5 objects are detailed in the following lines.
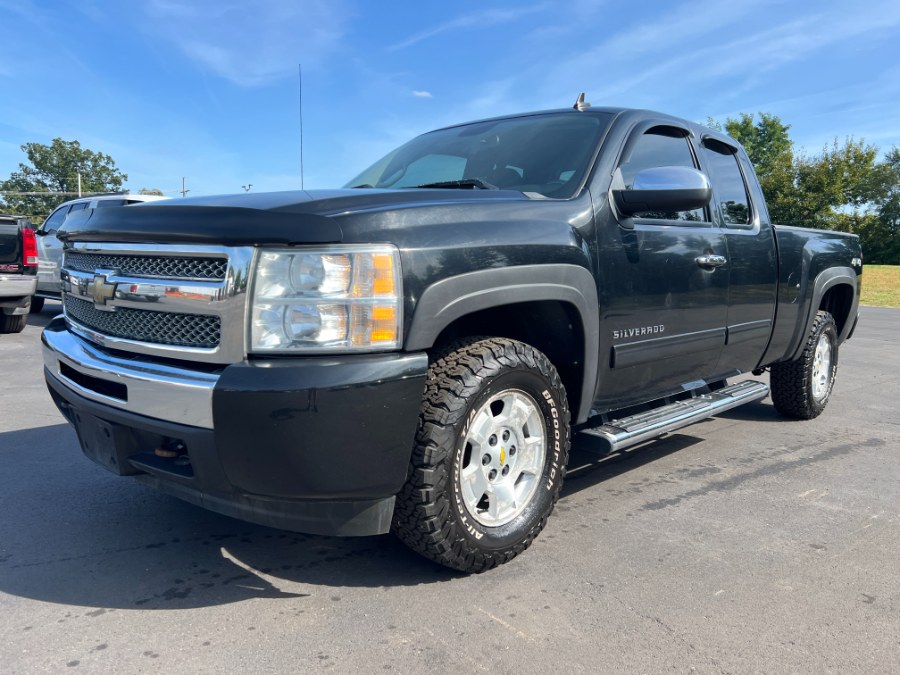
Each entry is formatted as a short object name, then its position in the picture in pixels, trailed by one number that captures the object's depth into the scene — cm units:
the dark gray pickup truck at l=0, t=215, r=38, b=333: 887
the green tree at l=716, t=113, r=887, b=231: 3947
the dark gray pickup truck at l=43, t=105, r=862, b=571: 222
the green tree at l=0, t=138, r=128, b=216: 7806
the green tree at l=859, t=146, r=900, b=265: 5009
